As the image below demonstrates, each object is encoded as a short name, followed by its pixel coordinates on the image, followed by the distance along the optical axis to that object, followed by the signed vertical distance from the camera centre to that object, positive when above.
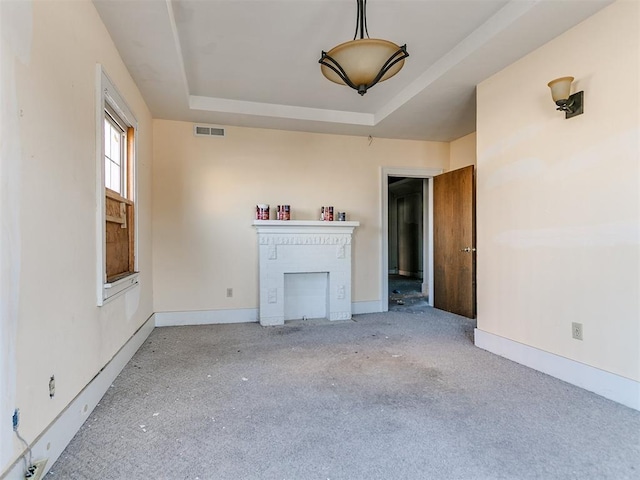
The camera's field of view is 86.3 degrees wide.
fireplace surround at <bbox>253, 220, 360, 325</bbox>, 4.23 -0.28
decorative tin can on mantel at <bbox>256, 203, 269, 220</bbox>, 4.23 +0.35
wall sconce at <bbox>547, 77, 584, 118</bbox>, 2.33 +0.98
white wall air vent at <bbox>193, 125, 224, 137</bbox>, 4.27 +1.39
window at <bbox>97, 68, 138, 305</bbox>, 2.25 +0.36
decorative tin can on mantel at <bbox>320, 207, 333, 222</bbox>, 4.52 +0.35
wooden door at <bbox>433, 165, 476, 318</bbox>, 4.29 -0.04
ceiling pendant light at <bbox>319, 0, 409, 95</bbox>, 1.90 +1.05
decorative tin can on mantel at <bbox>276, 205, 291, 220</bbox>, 4.32 +0.36
